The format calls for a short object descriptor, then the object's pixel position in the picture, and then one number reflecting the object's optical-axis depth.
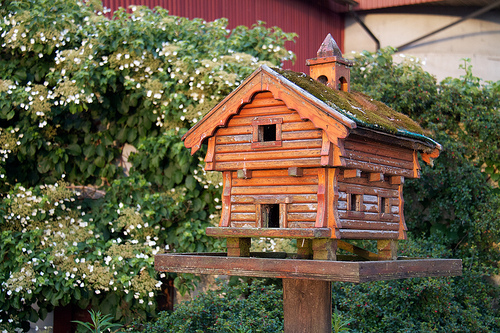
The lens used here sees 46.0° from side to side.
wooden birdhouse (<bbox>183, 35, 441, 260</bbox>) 3.86
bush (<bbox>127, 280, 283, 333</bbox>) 6.44
